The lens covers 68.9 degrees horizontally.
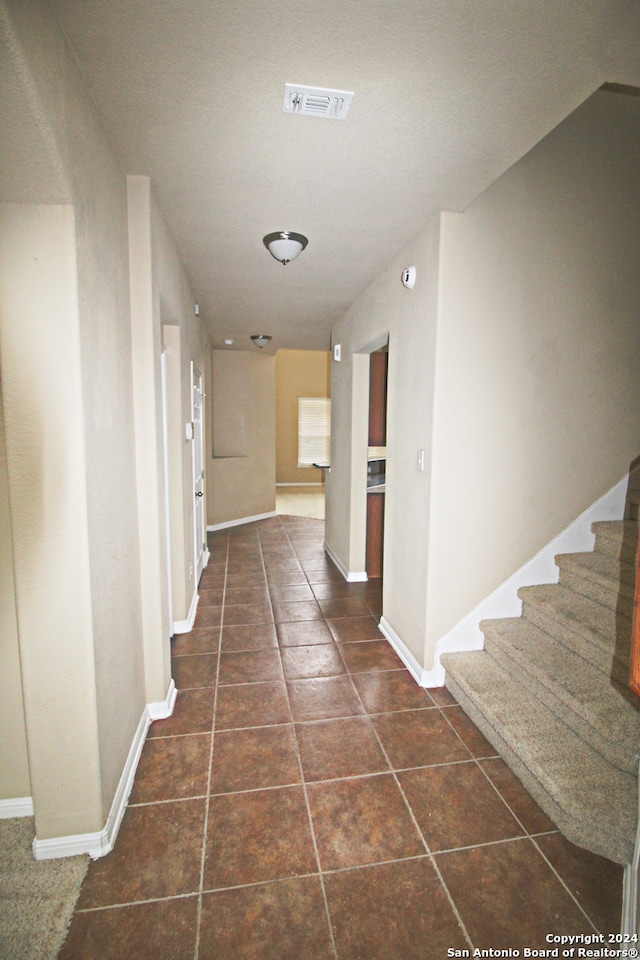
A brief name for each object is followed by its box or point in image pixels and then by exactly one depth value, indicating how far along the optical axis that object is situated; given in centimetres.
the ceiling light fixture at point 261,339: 575
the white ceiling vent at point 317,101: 153
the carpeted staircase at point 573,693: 171
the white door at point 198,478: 433
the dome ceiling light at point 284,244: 262
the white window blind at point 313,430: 1041
